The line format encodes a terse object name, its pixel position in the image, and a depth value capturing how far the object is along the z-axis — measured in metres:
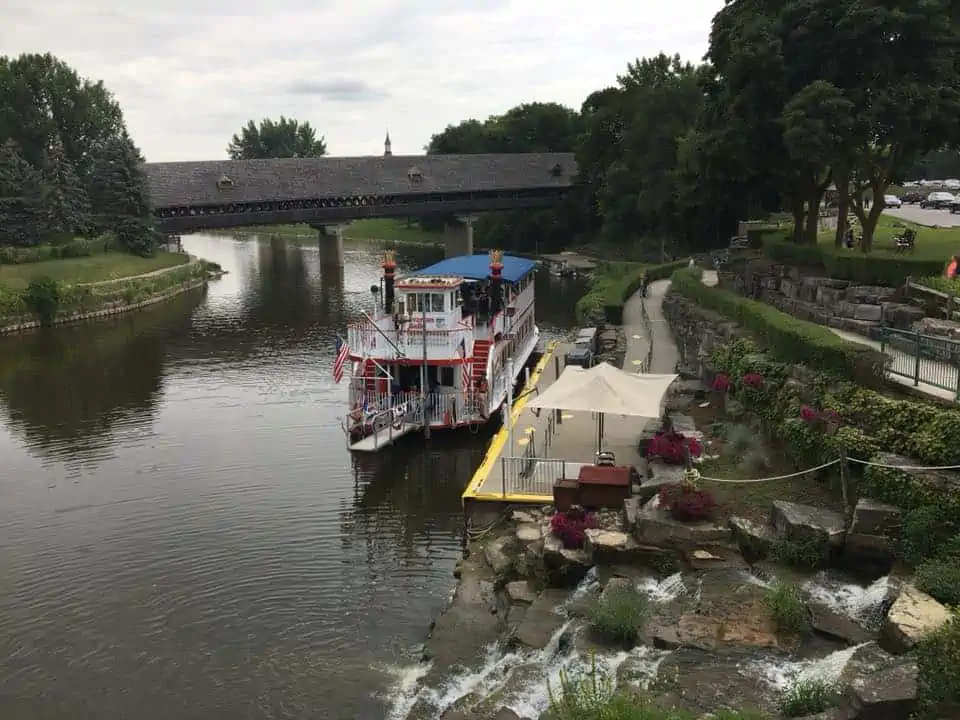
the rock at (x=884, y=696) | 10.48
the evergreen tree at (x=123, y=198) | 73.12
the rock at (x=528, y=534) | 18.66
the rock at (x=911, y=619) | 12.05
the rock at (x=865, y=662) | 11.74
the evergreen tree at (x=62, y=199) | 70.12
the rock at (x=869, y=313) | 24.78
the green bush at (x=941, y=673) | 10.12
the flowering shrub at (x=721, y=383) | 23.92
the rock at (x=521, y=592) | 16.80
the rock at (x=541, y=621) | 14.90
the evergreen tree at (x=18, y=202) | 68.00
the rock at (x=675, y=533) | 16.34
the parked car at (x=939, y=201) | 58.59
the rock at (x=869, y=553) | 14.90
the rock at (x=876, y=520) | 15.00
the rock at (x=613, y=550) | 16.66
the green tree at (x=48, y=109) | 85.94
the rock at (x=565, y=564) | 16.89
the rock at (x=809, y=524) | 15.25
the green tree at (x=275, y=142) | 177.12
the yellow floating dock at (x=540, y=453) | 21.17
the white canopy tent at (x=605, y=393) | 20.83
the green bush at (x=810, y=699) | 11.22
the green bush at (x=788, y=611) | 13.45
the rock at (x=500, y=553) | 18.38
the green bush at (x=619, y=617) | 13.99
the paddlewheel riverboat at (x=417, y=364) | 28.17
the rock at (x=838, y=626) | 13.20
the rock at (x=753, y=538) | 15.76
